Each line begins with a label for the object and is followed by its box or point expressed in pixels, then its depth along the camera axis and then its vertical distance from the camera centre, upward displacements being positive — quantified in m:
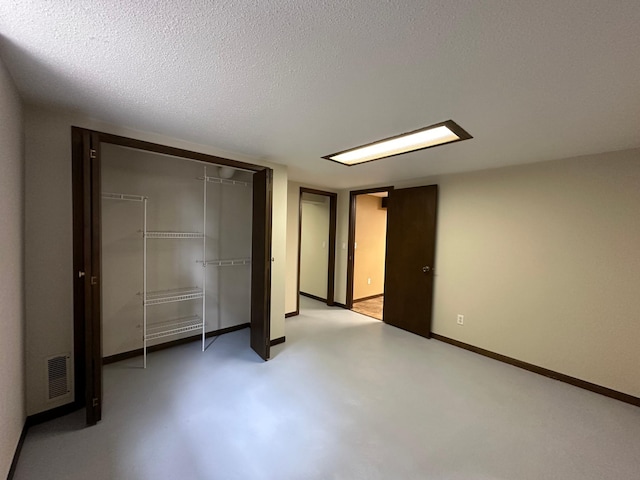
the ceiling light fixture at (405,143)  2.04 +0.82
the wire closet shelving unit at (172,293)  2.71 -0.77
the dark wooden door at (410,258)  3.62 -0.38
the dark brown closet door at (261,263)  2.77 -0.37
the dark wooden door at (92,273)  1.79 -0.34
